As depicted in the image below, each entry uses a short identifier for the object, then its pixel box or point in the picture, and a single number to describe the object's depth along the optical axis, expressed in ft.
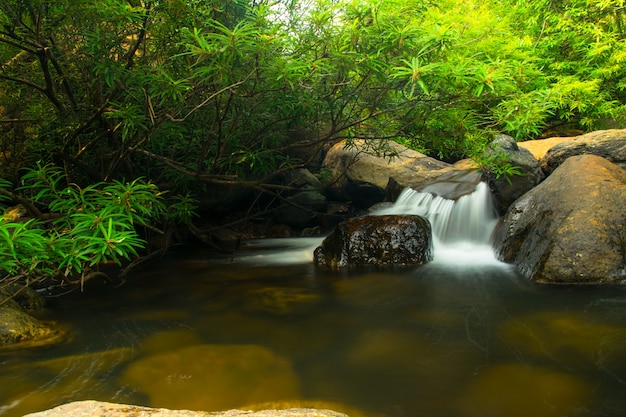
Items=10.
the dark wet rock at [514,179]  24.81
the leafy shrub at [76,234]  7.97
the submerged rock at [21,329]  12.36
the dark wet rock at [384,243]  21.45
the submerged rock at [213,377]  9.20
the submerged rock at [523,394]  8.36
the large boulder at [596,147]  23.04
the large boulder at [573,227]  16.61
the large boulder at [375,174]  32.58
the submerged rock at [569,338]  10.36
